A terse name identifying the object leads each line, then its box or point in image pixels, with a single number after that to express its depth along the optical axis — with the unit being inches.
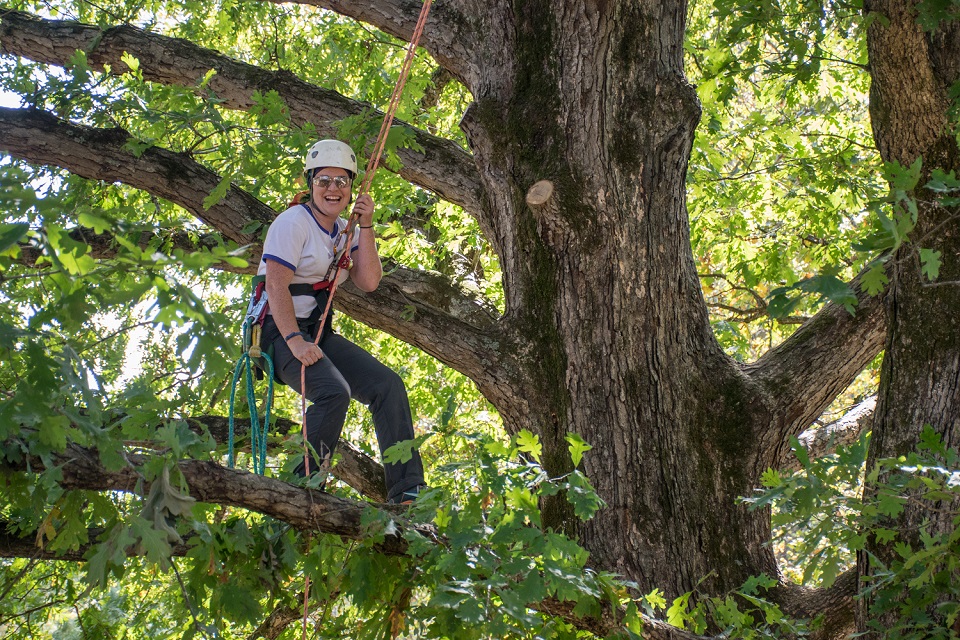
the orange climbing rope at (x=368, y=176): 304.7
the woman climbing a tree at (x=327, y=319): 318.7
